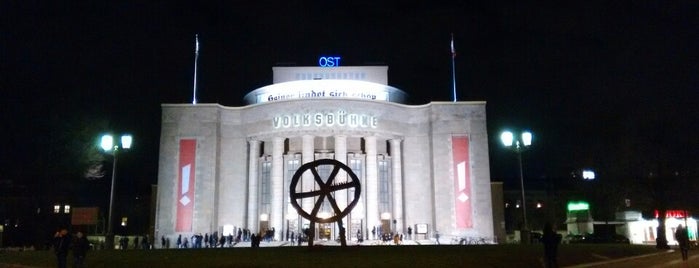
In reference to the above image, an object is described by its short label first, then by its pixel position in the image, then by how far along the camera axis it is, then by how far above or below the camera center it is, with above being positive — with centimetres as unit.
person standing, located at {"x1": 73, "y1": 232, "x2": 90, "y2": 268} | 2131 -69
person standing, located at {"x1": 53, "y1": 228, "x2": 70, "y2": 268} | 2067 -62
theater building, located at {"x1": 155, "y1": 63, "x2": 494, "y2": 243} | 5838 +677
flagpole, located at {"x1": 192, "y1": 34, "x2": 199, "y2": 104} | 6081 +1741
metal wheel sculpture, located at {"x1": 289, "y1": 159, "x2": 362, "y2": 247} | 2967 +178
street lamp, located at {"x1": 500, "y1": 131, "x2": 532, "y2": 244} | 3603 +519
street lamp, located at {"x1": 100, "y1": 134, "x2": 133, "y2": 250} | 3669 +507
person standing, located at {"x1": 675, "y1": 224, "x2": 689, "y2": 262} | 2506 -69
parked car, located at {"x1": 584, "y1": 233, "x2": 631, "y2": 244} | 4931 -119
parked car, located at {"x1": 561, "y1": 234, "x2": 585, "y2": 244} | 5253 -128
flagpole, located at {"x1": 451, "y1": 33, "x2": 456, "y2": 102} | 6031 +1686
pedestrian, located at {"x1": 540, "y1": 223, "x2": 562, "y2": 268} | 1984 -57
